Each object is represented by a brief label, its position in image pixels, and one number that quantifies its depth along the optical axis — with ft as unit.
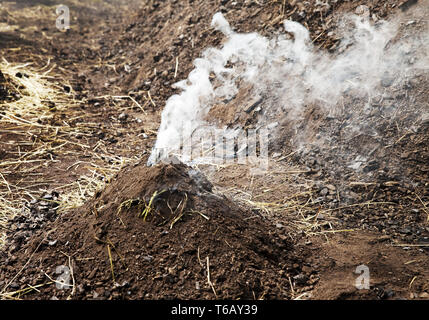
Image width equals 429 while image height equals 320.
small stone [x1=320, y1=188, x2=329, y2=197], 13.03
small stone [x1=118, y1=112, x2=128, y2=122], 18.48
